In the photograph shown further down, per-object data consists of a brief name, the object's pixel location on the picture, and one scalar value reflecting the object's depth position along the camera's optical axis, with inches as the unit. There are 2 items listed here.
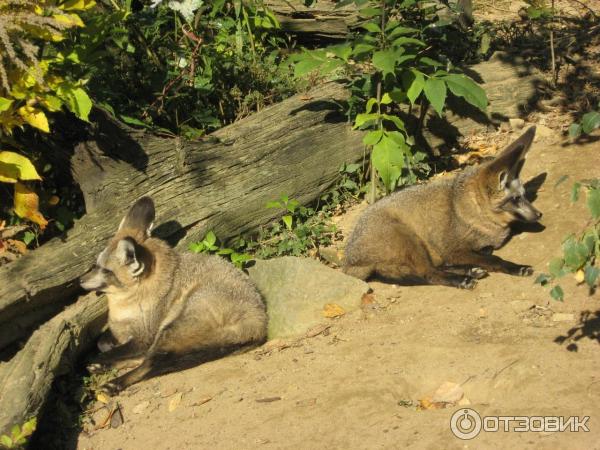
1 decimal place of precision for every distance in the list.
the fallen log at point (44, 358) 396.2
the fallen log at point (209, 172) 465.7
